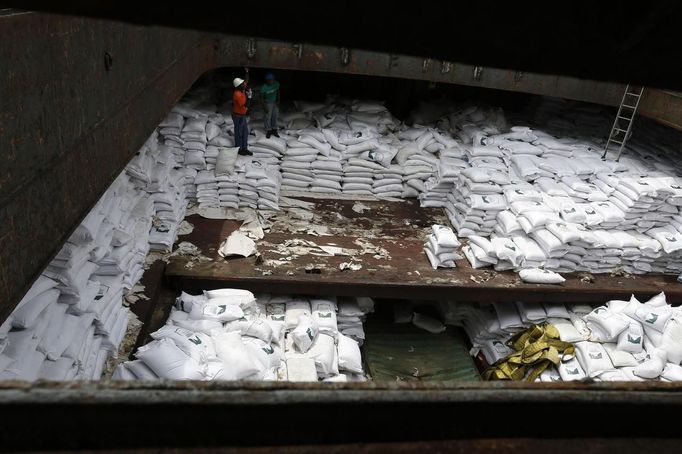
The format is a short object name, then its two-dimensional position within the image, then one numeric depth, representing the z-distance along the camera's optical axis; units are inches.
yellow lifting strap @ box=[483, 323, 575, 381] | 224.4
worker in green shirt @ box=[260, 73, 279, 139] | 291.1
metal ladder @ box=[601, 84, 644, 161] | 289.7
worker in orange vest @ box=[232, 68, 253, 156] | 271.0
